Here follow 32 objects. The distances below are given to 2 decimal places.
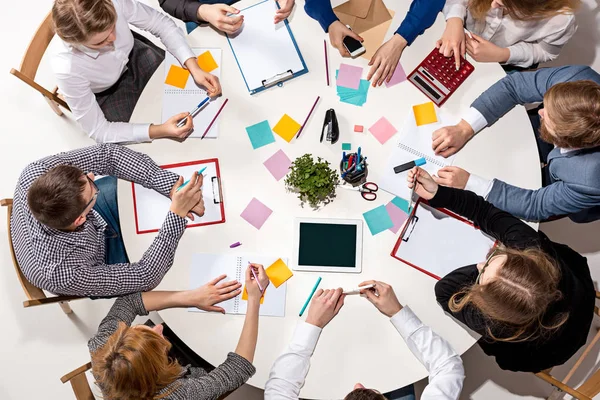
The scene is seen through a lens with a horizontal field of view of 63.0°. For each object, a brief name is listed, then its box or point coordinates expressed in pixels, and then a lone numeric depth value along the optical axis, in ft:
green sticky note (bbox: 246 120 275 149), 6.01
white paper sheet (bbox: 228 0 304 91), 6.19
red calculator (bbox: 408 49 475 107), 6.14
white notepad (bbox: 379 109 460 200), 5.93
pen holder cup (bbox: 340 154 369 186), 5.74
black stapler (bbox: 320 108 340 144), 5.90
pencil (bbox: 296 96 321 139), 6.04
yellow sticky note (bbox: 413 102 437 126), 6.09
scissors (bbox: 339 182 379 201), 5.89
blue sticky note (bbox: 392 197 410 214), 5.87
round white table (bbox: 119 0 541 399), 5.54
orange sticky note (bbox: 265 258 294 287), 5.69
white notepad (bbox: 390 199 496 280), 5.73
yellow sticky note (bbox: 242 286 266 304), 5.64
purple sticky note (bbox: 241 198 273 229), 5.82
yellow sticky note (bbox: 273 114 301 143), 6.03
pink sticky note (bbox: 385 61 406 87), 6.19
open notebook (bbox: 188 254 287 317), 5.65
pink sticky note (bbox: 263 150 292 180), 5.94
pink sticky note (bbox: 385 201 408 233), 5.82
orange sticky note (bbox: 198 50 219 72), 6.24
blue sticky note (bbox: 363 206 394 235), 5.81
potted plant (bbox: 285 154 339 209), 5.48
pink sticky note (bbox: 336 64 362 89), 6.17
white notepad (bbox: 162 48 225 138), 6.05
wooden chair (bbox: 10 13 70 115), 5.98
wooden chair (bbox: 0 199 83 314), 5.47
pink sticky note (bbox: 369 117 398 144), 6.04
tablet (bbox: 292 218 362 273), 5.71
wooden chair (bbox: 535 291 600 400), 5.44
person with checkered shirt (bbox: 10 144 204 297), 5.16
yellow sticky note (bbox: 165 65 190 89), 6.19
